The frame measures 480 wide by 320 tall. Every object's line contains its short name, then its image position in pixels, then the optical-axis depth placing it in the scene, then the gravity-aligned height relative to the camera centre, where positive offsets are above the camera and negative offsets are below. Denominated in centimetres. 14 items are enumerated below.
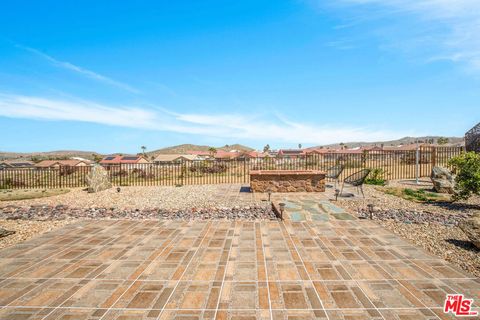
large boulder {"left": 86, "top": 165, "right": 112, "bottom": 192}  1063 -105
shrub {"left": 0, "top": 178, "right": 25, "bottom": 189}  1339 -154
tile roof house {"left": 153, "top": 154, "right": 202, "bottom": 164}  5174 -27
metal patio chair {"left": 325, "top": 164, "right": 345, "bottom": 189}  975 -72
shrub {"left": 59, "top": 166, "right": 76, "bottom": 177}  1895 -121
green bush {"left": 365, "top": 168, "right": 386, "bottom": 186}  1138 -122
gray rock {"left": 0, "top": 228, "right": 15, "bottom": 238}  459 -146
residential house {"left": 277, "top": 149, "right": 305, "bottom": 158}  6072 +80
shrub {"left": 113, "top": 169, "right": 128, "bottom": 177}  2050 -145
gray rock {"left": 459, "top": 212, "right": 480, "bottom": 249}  375 -120
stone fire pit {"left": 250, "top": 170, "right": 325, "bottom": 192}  930 -101
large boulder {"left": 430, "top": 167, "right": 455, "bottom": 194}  890 -98
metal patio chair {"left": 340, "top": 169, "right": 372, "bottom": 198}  786 -84
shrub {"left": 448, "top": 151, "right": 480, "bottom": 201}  648 -55
